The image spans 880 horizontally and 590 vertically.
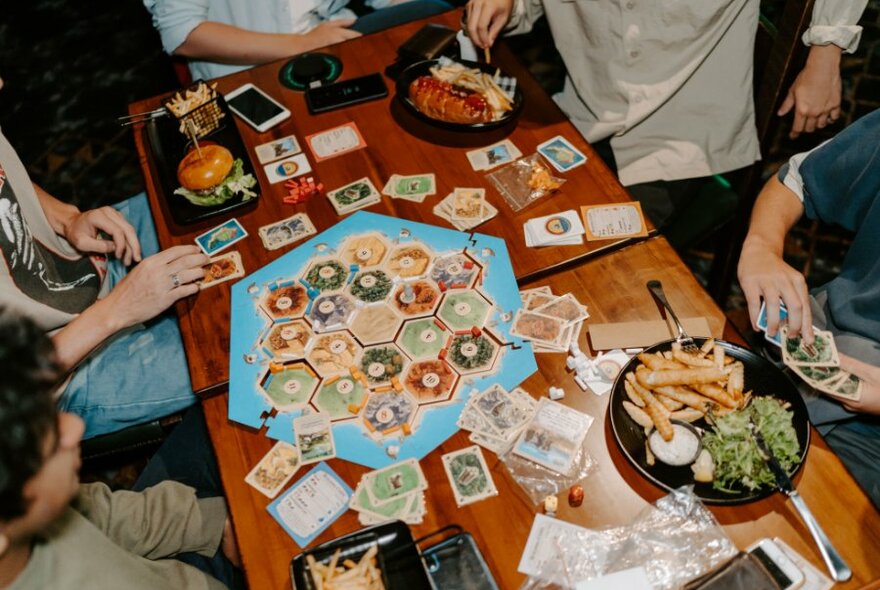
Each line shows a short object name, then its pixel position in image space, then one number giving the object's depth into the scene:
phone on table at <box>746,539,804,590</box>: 1.19
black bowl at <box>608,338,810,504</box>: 1.31
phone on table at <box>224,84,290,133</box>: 2.06
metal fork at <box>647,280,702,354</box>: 1.49
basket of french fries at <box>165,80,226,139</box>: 1.94
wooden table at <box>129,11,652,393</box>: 1.68
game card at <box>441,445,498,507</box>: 1.36
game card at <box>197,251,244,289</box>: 1.74
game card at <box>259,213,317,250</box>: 1.80
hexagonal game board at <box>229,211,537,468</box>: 1.48
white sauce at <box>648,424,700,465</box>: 1.35
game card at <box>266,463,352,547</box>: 1.33
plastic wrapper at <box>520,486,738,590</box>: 1.25
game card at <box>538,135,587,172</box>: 1.90
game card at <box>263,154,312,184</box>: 1.94
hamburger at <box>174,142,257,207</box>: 1.86
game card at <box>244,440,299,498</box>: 1.39
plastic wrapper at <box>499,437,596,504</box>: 1.35
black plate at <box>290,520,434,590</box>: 1.19
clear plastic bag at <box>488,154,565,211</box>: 1.83
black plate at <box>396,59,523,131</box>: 1.94
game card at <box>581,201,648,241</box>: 1.74
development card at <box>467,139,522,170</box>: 1.91
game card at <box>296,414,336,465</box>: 1.42
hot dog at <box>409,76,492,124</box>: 1.97
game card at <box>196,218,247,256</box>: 1.80
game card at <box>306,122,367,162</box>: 1.98
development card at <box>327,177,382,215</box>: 1.85
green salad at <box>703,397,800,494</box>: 1.30
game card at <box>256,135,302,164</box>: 1.98
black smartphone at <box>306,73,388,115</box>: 2.08
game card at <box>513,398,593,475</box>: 1.38
